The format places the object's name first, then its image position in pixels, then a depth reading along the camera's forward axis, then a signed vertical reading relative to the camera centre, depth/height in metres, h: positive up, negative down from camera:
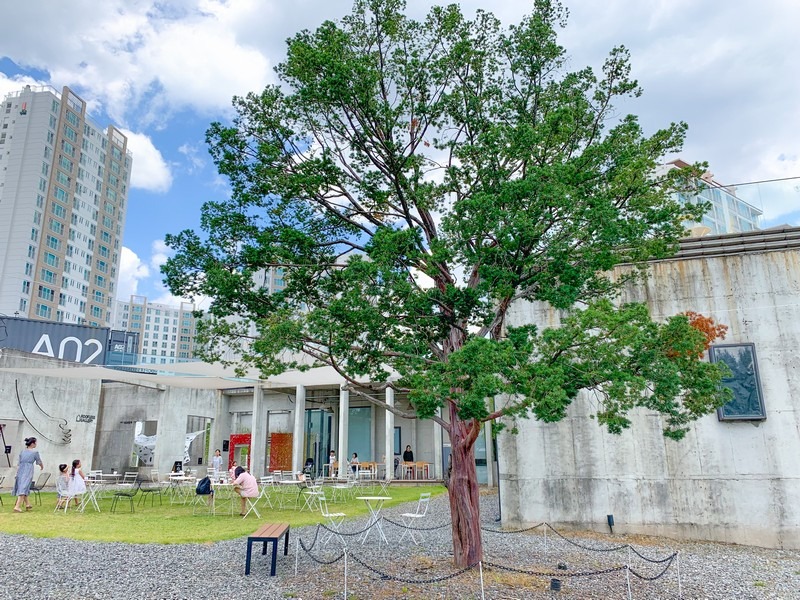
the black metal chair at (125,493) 11.08 -1.01
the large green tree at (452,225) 5.25 +2.34
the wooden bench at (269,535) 5.83 -0.98
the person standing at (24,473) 10.86 -0.50
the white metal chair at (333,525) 8.12 -1.39
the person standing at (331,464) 21.12 -0.81
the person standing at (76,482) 11.30 -0.73
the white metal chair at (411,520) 8.49 -1.45
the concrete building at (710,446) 8.53 -0.13
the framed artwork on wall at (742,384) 8.65 +0.82
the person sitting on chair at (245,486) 10.62 -0.81
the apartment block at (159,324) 108.94 +24.56
